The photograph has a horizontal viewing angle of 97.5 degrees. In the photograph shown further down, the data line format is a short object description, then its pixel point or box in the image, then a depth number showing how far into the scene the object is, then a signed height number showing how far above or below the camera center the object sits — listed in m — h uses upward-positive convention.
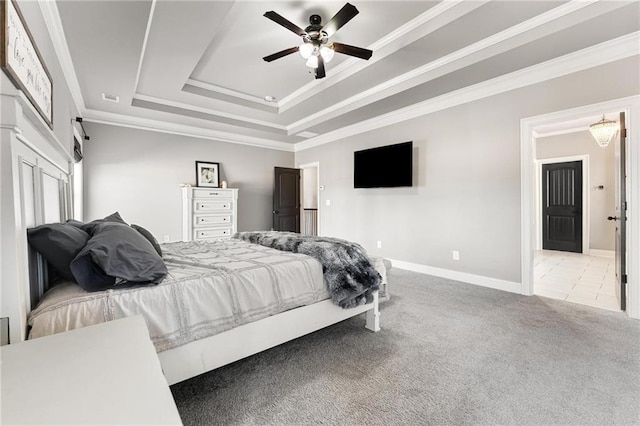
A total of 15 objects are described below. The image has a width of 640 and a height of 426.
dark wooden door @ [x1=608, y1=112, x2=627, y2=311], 2.68 -0.06
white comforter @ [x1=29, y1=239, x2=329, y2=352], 1.23 -0.46
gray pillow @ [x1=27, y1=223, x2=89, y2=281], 1.30 -0.16
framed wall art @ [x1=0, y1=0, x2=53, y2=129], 1.25 +0.82
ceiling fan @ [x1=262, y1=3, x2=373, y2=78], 2.26 +1.46
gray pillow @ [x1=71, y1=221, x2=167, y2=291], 1.30 -0.26
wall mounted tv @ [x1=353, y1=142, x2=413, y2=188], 4.34 +0.66
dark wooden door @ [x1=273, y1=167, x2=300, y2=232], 6.23 +0.18
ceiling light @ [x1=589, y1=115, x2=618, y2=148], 3.87 +1.02
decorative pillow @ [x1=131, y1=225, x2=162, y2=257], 2.13 -0.21
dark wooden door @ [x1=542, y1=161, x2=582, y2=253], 5.70 -0.07
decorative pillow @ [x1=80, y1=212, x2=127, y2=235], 1.75 -0.09
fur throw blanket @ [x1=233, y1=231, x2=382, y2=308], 2.05 -0.47
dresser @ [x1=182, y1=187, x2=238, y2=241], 4.96 -0.06
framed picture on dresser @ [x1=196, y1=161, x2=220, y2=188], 5.34 +0.68
